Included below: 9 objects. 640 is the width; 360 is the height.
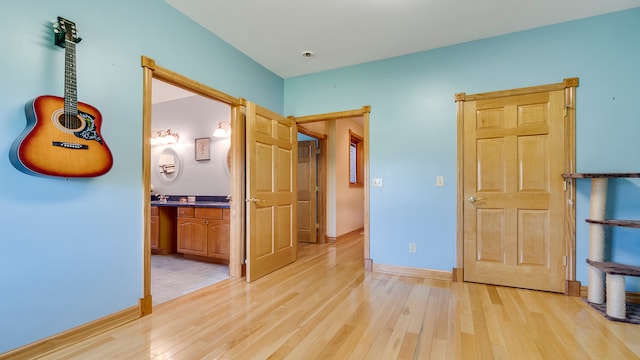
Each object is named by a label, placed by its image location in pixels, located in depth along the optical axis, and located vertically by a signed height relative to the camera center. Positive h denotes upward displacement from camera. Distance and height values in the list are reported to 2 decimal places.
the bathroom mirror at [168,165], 5.14 +0.28
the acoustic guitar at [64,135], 1.67 +0.28
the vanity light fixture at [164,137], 5.14 +0.78
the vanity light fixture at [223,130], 4.69 +0.82
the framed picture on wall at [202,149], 4.87 +0.54
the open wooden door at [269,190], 3.22 -0.12
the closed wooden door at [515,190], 2.86 -0.10
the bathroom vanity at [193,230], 3.88 -0.72
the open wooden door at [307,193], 5.46 -0.24
